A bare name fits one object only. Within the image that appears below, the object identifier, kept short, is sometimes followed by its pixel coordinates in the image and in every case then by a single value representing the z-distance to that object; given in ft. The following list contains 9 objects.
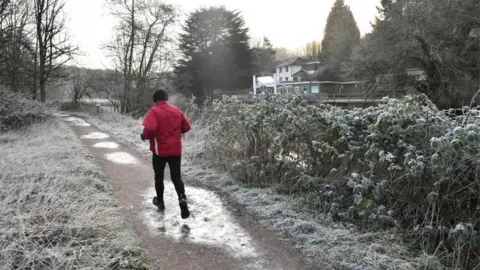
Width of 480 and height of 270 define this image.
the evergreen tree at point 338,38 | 118.32
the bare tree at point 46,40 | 60.11
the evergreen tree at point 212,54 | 108.78
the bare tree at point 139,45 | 75.82
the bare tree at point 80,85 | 112.78
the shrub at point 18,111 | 39.06
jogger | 14.32
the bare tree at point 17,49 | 50.29
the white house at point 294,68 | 169.17
